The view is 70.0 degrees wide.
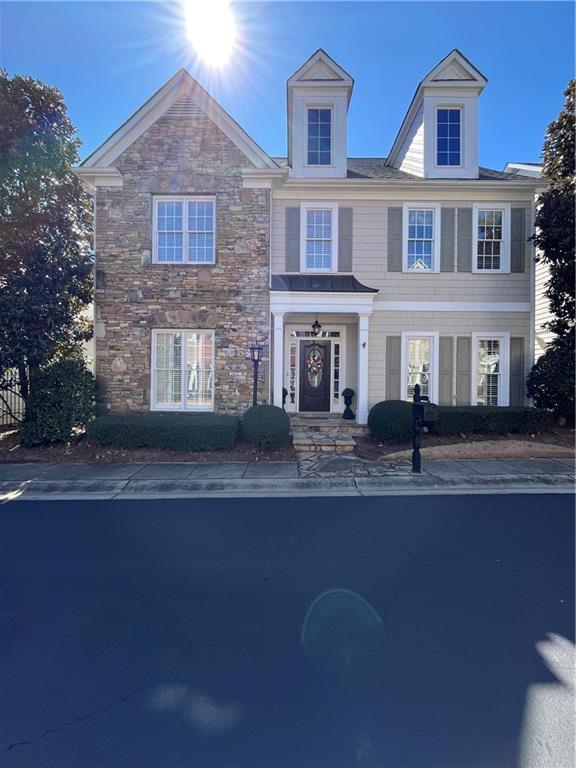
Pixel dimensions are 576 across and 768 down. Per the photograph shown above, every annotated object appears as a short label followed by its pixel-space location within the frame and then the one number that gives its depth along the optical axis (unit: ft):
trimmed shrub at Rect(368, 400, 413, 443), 33.12
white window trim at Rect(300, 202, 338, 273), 38.34
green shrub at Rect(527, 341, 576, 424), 33.94
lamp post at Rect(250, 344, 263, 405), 35.37
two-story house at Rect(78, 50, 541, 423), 35.94
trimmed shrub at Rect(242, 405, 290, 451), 30.66
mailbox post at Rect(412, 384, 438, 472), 26.27
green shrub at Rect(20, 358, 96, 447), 31.91
